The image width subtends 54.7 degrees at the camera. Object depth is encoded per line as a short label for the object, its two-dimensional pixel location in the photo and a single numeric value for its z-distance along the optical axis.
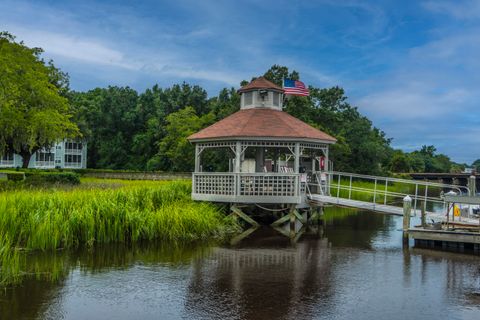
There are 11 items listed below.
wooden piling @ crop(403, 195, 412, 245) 16.28
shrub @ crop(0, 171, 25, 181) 28.12
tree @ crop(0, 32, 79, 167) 24.62
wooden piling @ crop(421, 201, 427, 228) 16.17
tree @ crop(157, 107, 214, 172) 42.00
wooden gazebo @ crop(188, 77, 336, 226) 18.00
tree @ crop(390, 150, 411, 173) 83.25
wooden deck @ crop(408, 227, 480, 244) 14.76
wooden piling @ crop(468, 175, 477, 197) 15.18
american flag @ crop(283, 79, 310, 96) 22.45
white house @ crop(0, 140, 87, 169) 58.38
